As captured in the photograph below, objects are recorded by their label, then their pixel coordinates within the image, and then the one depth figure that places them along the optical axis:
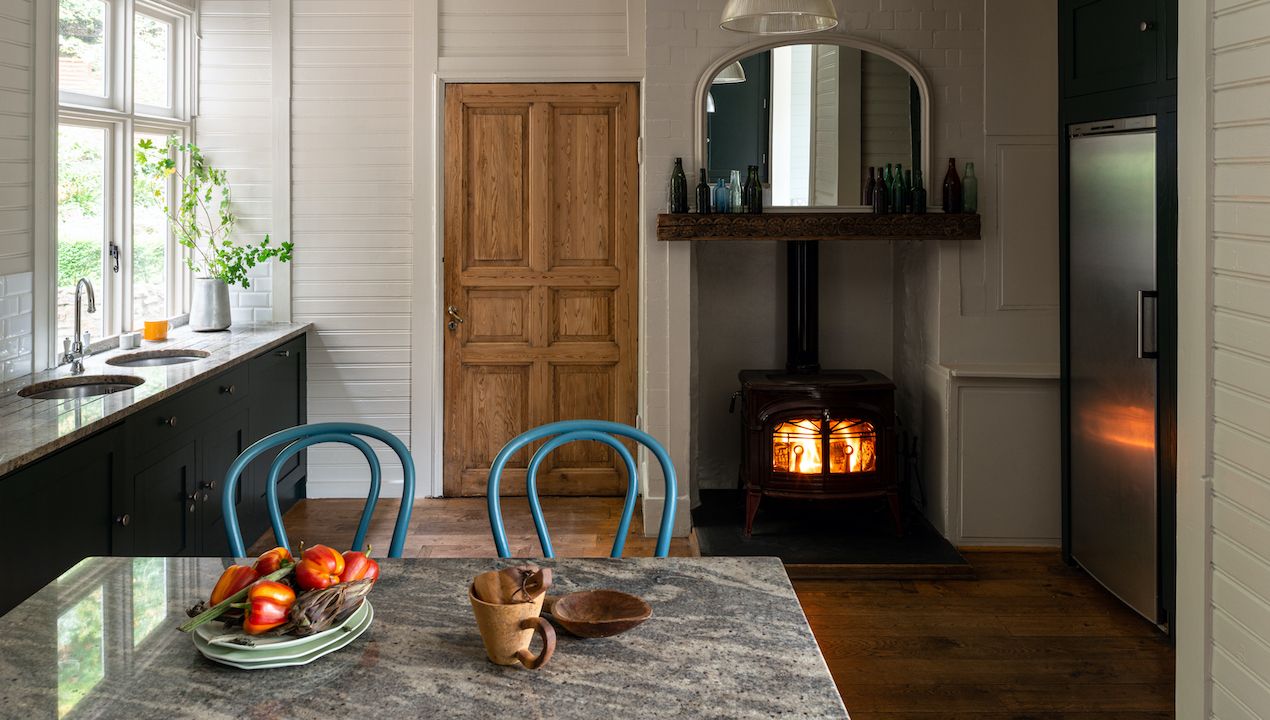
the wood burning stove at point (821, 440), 4.83
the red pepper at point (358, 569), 1.84
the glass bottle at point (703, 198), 4.94
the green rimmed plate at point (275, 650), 1.67
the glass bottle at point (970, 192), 4.90
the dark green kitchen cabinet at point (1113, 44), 3.78
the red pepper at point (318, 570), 1.76
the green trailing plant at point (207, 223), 5.47
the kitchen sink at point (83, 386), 3.89
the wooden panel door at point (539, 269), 5.76
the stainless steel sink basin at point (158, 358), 4.50
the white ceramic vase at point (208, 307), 5.25
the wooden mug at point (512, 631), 1.68
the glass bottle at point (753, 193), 4.94
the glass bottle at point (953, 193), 4.91
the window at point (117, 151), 4.46
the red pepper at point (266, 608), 1.69
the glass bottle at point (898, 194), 4.92
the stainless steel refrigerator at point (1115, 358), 3.88
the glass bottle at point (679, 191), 4.94
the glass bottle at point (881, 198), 4.93
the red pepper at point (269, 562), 1.79
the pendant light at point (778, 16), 2.85
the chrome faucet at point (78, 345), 4.06
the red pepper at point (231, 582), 1.75
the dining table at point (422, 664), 1.58
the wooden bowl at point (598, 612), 1.81
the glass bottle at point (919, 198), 4.91
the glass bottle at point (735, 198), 4.96
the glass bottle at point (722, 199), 4.95
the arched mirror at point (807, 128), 5.02
